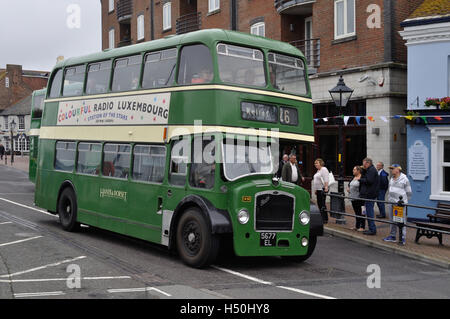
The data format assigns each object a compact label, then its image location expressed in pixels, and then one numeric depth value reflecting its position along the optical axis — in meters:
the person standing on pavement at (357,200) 15.58
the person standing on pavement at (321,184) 16.62
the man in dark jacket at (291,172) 15.79
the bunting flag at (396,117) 17.50
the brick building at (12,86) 92.81
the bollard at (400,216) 13.55
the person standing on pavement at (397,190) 14.11
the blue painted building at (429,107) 17.70
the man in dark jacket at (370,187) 15.00
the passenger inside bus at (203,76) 10.50
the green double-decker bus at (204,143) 10.23
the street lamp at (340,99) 16.92
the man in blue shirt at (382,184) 17.64
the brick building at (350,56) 19.72
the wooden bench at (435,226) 13.32
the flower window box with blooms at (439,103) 17.17
